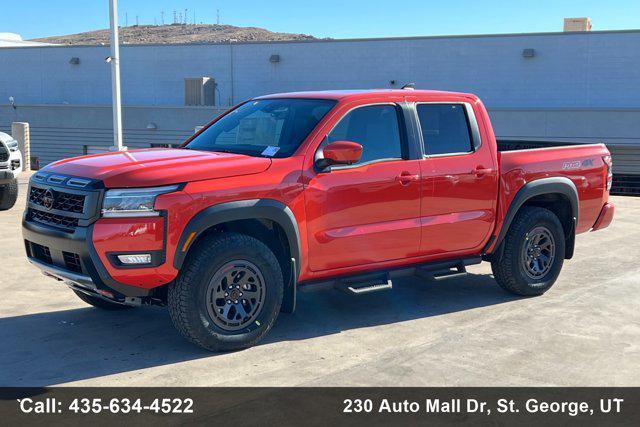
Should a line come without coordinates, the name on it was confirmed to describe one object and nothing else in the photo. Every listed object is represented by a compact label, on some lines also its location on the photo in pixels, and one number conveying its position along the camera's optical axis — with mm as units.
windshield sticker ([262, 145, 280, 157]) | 6307
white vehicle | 12484
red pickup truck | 5598
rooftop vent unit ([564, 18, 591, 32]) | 39688
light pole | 19547
